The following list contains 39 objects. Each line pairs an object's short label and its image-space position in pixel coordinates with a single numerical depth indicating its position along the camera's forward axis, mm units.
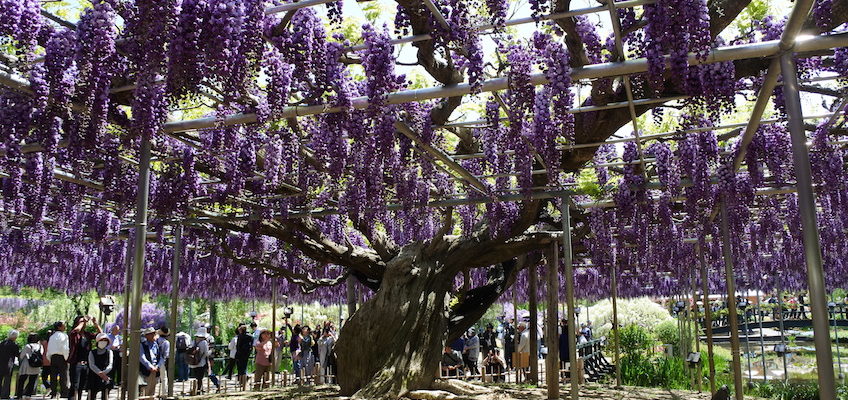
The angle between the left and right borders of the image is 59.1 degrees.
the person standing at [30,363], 10883
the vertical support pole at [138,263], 5703
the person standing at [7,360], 10711
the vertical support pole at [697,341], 11688
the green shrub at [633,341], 15867
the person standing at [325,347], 14219
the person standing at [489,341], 16603
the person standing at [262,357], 12848
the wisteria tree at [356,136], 4816
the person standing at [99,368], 9547
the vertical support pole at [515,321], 14880
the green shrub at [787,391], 10233
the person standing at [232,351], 13883
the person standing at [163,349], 10340
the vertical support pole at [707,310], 9041
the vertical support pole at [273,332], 12865
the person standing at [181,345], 13375
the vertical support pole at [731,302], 7668
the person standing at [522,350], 14109
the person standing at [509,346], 16769
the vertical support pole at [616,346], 12625
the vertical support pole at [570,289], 7848
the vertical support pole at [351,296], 12789
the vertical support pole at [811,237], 3947
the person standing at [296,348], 14859
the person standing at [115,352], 10572
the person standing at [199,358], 11984
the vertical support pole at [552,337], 9484
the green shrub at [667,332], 21252
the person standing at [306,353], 13914
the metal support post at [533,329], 12773
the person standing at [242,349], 12562
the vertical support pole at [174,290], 9433
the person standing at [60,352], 10289
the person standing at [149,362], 9711
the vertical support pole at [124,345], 6598
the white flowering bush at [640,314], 25016
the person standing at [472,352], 14398
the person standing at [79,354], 10156
